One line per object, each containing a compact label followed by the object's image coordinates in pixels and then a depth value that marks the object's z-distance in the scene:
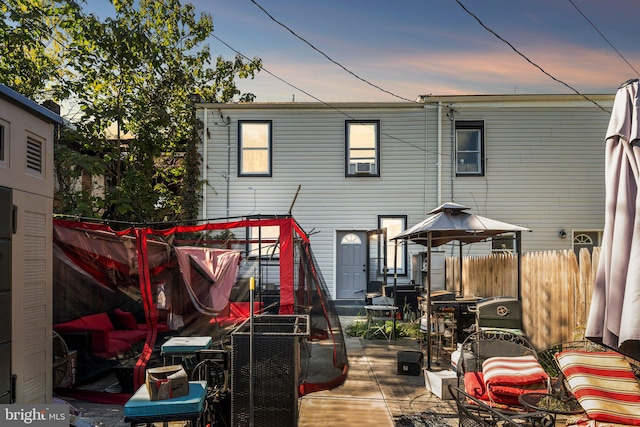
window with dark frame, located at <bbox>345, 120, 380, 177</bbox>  14.46
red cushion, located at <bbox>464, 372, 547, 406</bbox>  4.46
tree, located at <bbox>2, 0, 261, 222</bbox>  11.68
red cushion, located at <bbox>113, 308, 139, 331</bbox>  8.27
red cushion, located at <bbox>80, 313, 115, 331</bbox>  7.22
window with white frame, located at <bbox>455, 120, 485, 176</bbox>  14.49
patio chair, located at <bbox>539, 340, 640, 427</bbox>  3.96
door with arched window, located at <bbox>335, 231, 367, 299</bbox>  14.46
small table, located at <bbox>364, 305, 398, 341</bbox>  9.91
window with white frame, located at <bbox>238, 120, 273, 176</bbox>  14.60
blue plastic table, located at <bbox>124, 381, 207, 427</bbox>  3.33
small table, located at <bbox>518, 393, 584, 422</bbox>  4.02
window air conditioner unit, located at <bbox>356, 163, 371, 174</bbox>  14.42
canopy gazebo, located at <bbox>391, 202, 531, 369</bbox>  7.37
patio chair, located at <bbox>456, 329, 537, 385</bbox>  5.58
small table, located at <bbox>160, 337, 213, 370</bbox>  5.21
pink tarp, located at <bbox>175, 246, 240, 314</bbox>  6.81
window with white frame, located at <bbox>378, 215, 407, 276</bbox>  14.34
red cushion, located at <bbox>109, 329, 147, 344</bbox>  7.52
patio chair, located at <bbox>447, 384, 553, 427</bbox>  2.95
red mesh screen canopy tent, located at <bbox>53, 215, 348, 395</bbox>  6.36
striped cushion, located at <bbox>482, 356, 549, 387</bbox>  4.64
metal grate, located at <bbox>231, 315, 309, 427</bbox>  4.59
